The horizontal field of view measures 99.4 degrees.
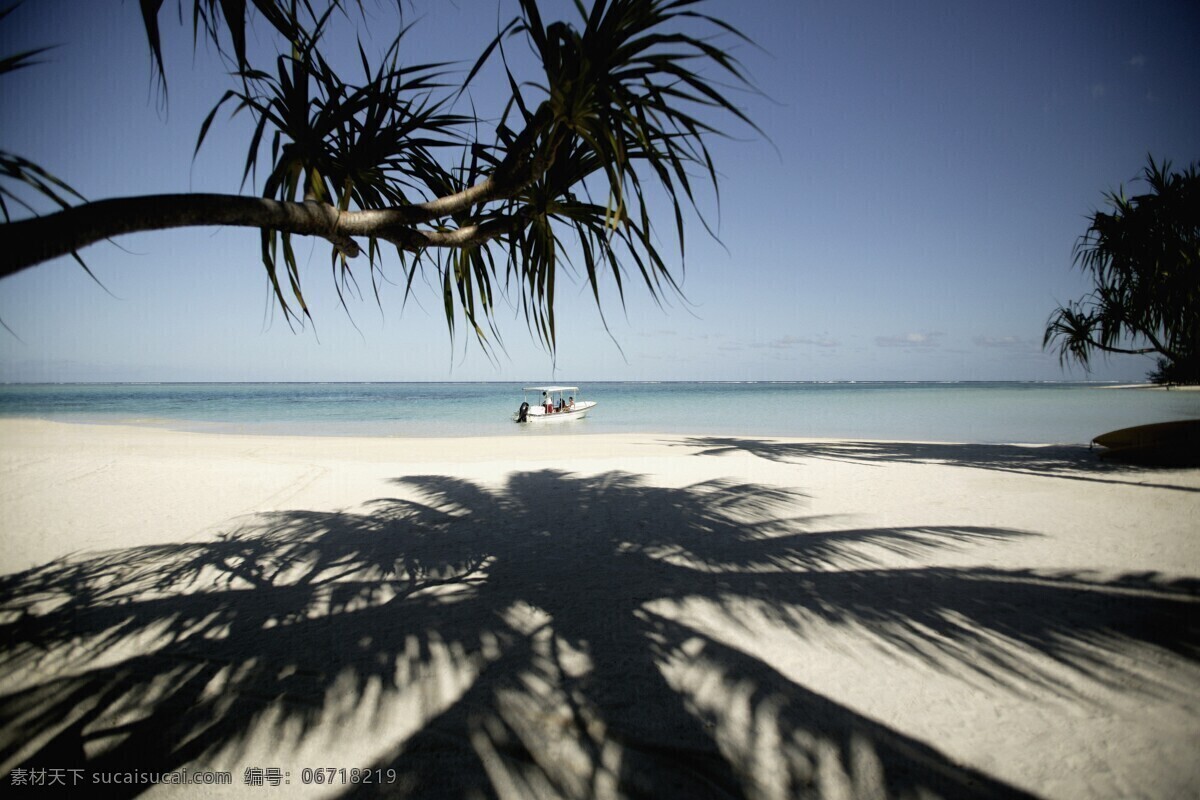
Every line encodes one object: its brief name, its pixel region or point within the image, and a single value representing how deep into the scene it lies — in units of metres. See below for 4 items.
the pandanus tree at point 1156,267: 7.85
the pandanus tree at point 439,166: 1.58
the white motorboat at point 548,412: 24.53
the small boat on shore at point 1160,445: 8.38
